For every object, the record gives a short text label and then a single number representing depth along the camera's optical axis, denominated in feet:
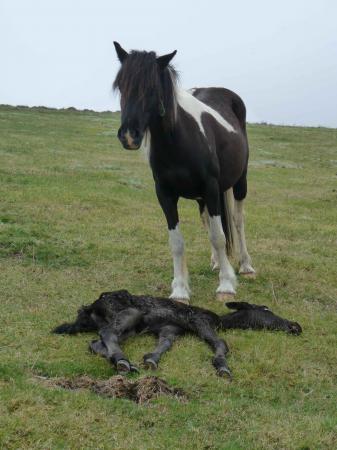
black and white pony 19.66
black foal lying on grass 17.92
